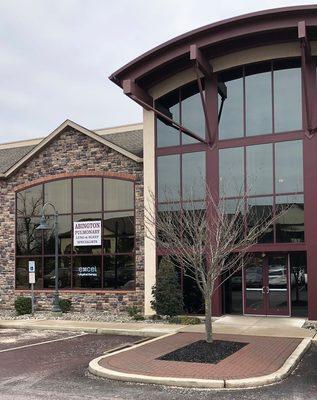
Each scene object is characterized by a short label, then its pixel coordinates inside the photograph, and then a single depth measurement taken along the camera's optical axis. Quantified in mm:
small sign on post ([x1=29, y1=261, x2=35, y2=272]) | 21766
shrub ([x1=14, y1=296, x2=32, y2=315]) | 22125
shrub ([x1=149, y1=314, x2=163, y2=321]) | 19009
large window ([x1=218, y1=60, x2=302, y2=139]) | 18766
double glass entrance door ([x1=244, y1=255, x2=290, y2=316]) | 18828
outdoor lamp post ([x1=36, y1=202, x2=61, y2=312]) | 20702
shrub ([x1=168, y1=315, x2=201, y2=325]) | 17734
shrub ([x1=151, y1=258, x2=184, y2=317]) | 18844
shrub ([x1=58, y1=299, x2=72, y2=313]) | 21953
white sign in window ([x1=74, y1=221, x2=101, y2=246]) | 21938
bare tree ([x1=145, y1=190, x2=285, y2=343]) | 12828
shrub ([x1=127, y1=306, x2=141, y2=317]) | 20083
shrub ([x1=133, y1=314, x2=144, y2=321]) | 19016
